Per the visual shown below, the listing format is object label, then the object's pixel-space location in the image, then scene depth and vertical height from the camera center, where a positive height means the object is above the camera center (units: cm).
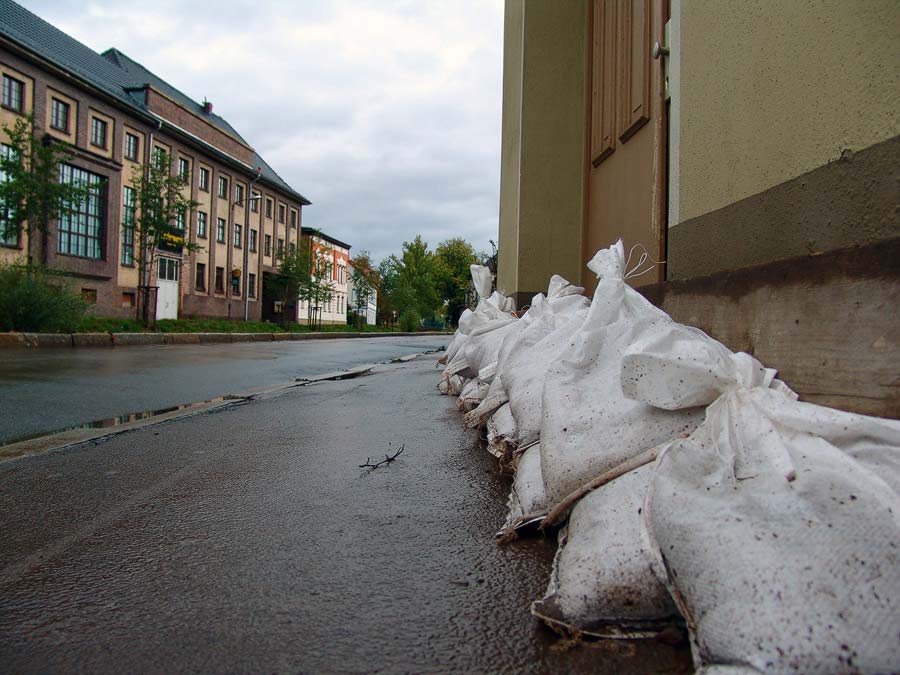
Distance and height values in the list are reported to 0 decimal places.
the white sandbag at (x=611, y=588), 101 -41
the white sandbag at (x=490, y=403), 259 -28
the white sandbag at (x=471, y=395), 326 -33
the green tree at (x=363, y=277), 5388 +500
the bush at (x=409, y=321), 4394 +95
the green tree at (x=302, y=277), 3541 +319
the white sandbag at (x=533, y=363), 193 -9
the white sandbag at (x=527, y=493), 149 -39
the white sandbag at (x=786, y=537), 77 -27
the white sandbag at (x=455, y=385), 483 -39
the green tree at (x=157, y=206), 2094 +419
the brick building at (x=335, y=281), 4550 +478
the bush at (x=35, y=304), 1191 +41
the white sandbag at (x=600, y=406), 134 -16
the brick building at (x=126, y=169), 2189 +745
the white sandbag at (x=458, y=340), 491 -4
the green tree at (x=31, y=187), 1501 +341
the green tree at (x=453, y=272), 6212 +649
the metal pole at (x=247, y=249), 3604 +483
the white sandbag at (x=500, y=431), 213 -35
